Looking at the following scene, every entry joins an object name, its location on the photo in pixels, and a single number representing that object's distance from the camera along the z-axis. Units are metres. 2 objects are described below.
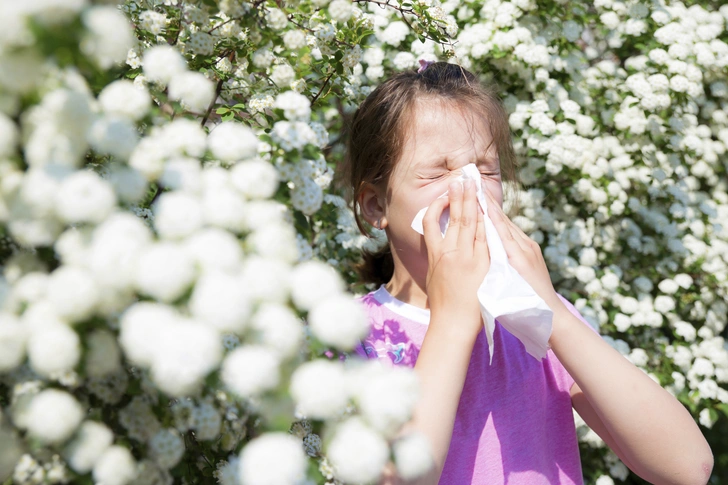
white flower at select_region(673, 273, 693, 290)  3.01
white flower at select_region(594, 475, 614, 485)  2.91
